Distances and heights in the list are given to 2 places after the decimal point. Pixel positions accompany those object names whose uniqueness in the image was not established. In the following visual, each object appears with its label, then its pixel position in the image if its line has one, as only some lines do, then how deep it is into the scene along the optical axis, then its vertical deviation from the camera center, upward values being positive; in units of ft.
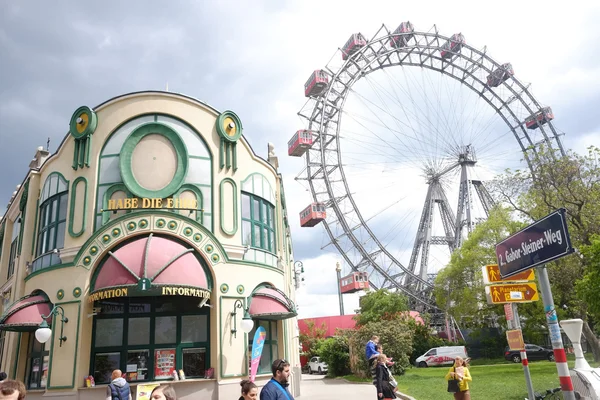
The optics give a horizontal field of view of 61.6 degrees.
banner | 47.52 +0.47
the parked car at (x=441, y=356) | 123.75 -3.42
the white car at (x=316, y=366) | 138.31 -4.51
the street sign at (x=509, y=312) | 35.86 +1.77
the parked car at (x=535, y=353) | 117.19 -3.93
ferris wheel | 154.61 +61.65
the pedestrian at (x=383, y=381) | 38.45 -2.62
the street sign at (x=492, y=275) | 33.09 +4.02
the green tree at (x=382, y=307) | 143.02 +10.51
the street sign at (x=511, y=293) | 33.04 +2.82
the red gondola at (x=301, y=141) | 152.87 +61.14
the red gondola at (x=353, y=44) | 162.09 +93.71
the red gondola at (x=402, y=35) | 168.66 +99.67
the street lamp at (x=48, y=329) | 50.02 +3.88
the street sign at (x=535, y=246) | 22.06 +4.23
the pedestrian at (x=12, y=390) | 14.67 -0.62
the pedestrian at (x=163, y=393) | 15.35 -1.02
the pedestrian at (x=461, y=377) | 39.58 -2.77
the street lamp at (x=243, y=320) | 52.65 +3.50
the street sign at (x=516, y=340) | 33.81 -0.21
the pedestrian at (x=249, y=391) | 19.72 -1.40
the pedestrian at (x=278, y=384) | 19.67 -1.25
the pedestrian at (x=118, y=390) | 36.91 -1.96
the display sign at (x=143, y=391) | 41.45 -2.47
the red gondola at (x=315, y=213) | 155.74 +40.68
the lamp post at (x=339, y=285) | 173.99 +20.75
